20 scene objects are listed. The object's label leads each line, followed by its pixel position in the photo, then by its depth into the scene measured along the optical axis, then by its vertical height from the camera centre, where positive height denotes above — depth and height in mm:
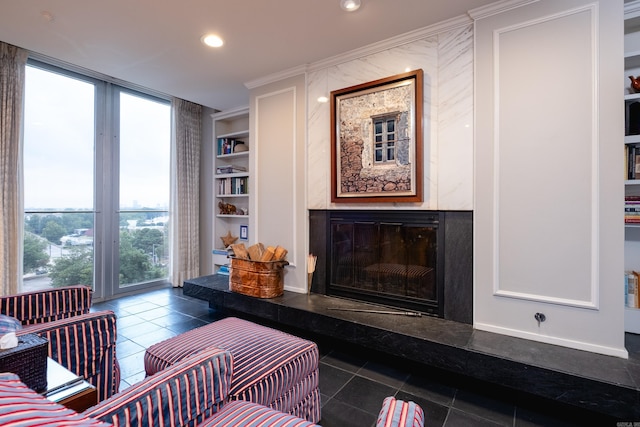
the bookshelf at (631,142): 2082 +471
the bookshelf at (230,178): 4469 +476
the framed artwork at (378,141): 2484 +604
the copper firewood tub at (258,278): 2922 -646
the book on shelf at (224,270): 4023 -781
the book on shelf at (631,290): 2176 -553
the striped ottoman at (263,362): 1418 -752
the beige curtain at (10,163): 2914 +451
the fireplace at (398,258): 2324 -399
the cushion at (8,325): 1369 -540
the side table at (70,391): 1036 -623
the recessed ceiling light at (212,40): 2578 +1450
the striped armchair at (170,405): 681 -561
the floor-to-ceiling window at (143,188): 4020 +302
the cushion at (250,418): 1027 -713
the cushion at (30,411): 627 -438
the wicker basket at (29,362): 1020 -509
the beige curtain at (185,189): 4453 +309
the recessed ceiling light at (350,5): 2123 +1428
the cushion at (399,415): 855 -588
